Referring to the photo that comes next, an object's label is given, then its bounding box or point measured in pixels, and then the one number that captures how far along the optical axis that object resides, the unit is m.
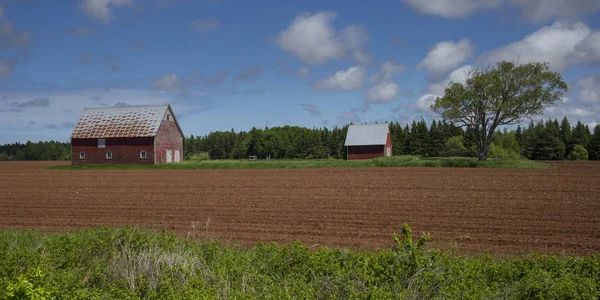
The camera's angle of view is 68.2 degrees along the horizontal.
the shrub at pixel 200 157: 65.71
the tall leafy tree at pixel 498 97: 46.12
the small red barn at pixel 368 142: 62.56
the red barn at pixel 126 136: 51.19
